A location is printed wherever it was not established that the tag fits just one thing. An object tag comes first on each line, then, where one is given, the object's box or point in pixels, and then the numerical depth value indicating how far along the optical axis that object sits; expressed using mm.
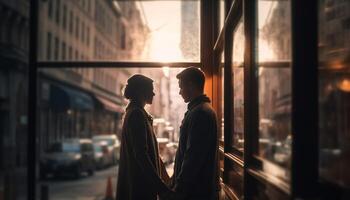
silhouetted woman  3934
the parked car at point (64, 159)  22183
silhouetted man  3377
